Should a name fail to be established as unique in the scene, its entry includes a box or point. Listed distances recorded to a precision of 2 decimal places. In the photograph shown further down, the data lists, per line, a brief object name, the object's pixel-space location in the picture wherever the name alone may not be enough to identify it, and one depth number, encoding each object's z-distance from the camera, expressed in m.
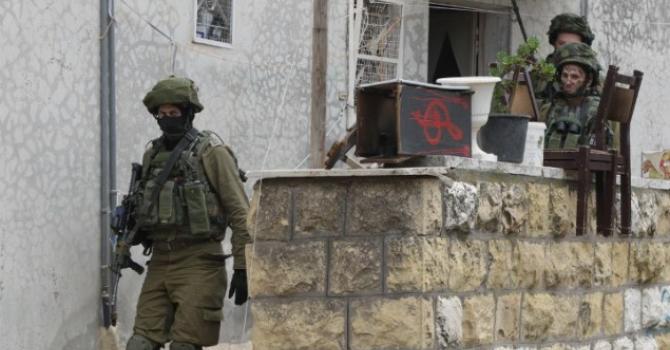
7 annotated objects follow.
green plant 15.40
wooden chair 14.43
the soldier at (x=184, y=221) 15.48
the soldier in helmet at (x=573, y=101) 16.94
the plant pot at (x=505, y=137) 13.68
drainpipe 20.03
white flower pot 12.85
